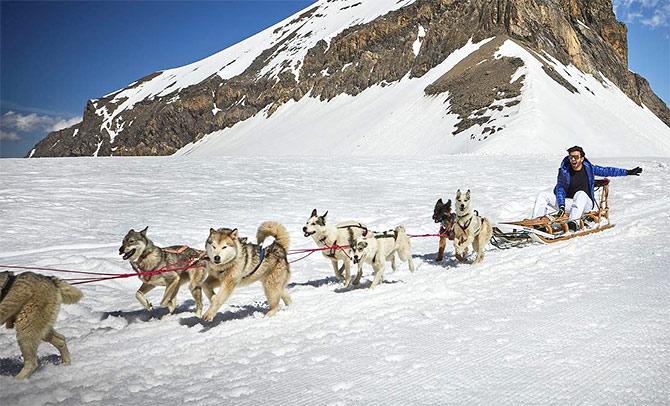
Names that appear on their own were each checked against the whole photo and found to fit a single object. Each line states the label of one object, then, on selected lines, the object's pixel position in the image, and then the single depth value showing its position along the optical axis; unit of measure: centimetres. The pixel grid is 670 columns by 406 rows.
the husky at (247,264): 512
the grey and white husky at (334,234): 719
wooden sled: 891
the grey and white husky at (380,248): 659
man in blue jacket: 1008
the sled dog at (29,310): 388
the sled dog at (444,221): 841
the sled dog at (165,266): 564
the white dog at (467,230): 807
